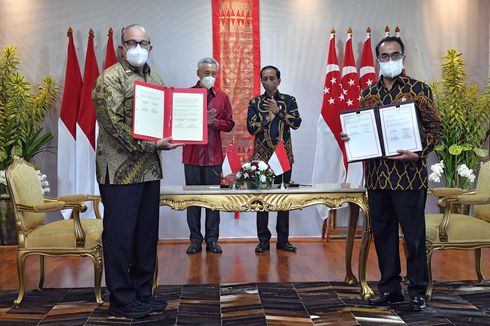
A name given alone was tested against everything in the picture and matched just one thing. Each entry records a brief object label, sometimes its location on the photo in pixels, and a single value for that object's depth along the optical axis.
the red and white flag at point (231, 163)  4.07
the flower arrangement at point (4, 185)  5.52
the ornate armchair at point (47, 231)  3.51
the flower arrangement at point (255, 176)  3.66
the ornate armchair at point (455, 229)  3.53
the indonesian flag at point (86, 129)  5.79
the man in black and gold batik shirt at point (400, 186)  3.14
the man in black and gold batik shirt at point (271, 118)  5.11
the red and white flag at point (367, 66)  5.90
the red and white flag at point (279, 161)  4.02
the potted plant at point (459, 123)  5.71
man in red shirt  5.26
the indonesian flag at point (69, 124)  5.82
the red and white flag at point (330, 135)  5.90
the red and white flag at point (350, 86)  5.80
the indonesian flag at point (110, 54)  5.79
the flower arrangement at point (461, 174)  5.52
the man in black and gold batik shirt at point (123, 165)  2.98
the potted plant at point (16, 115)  5.59
